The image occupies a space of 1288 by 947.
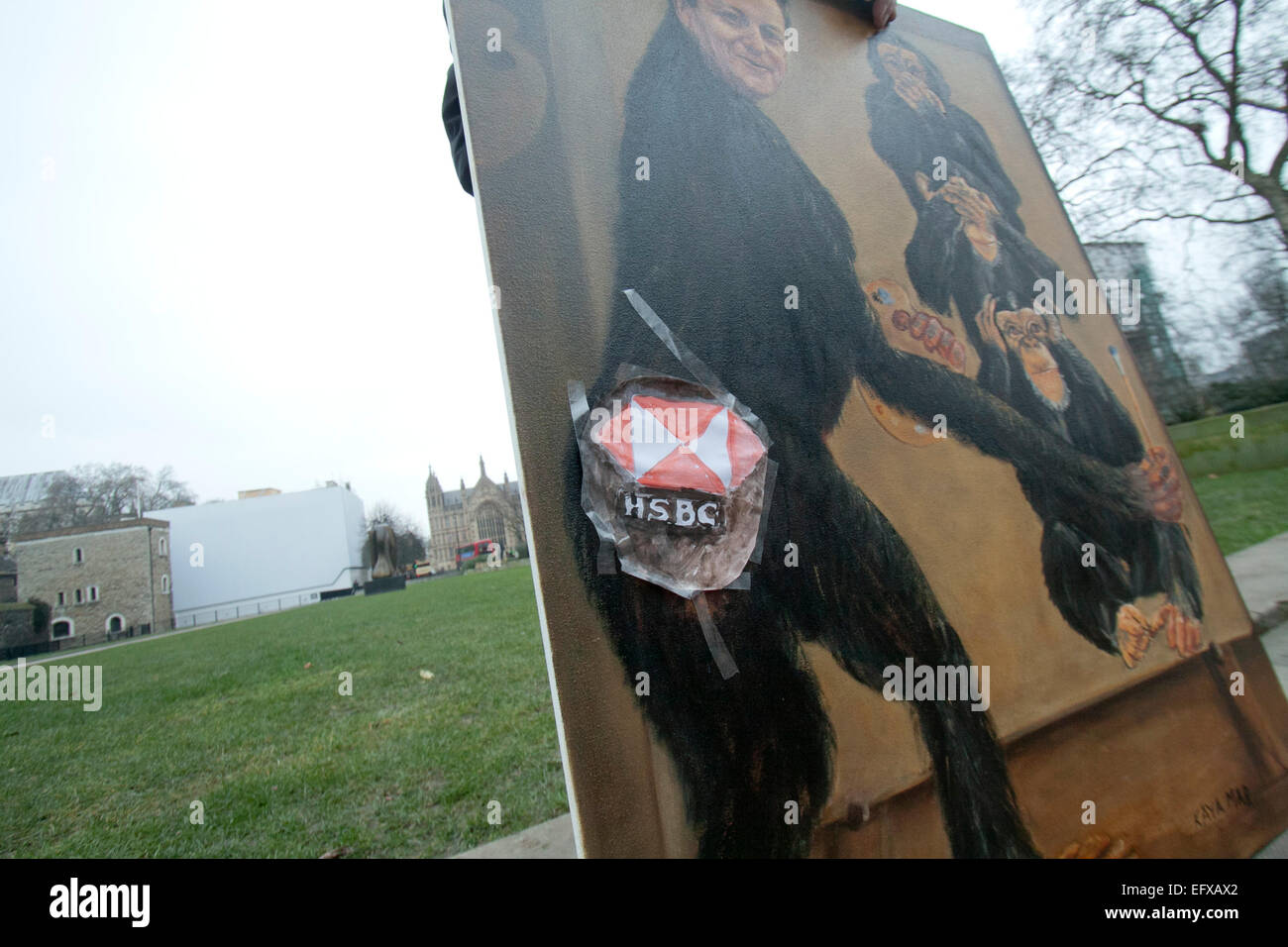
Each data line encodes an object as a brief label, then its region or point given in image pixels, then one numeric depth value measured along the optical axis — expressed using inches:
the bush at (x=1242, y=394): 367.6
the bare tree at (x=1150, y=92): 312.3
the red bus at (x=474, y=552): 2023.4
